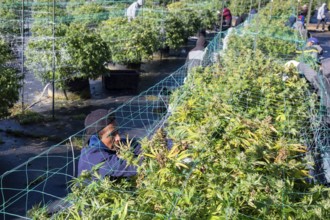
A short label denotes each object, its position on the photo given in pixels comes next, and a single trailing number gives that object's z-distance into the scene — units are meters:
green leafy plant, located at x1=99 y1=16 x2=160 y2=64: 9.68
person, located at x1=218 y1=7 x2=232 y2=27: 15.86
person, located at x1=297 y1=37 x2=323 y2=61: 7.24
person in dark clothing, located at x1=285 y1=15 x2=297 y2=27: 13.50
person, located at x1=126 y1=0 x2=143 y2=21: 12.69
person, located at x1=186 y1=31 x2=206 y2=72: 6.68
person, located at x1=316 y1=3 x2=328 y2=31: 19.12
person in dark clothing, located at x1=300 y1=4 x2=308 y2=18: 18.23
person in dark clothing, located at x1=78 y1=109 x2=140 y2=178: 2.85
